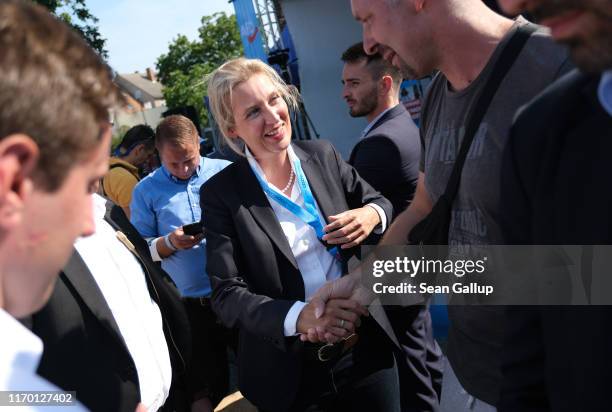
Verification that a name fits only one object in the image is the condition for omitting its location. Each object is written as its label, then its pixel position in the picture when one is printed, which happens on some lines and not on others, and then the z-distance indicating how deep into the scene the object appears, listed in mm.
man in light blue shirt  3617
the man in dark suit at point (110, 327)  1549
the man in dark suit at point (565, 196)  767
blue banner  9930
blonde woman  1984
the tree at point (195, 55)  47500
